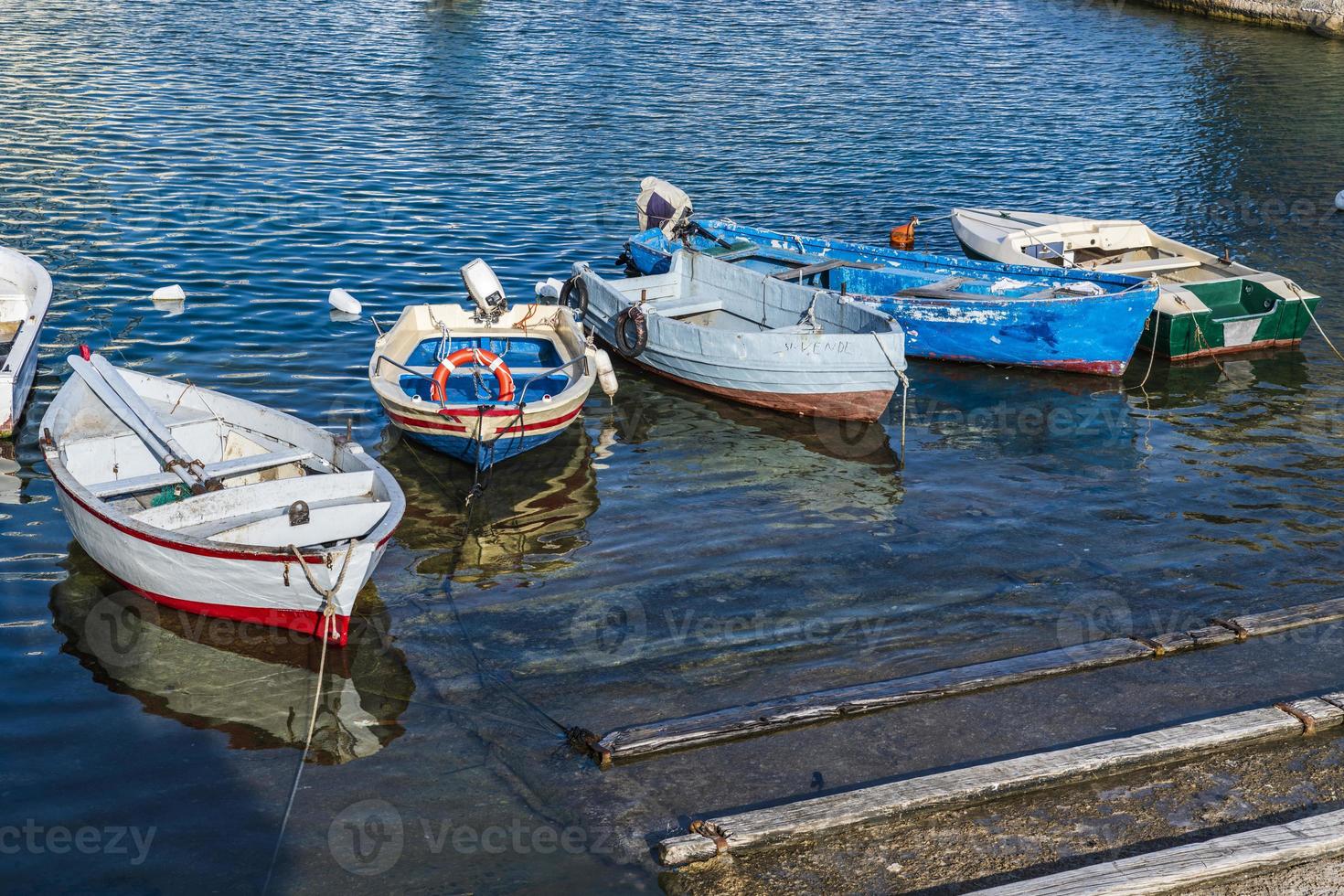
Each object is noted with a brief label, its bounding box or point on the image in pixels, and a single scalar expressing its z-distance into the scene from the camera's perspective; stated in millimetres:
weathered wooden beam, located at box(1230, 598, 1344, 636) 10164
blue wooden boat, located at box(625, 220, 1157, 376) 16656
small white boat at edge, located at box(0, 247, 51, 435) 14141
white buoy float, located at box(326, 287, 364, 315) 18688
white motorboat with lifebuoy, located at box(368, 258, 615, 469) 13664
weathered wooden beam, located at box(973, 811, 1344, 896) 7051
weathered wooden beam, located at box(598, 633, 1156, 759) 8906
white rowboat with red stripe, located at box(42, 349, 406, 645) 10141
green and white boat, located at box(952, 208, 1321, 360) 17516
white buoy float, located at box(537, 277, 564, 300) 18703
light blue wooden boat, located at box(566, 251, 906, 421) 15125
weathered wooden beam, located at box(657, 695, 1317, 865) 7723
